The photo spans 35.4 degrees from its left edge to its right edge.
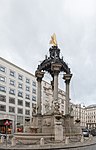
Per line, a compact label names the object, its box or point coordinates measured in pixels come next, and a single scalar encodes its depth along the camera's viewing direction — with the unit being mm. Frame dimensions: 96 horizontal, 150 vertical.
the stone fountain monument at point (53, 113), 16920
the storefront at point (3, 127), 39215
